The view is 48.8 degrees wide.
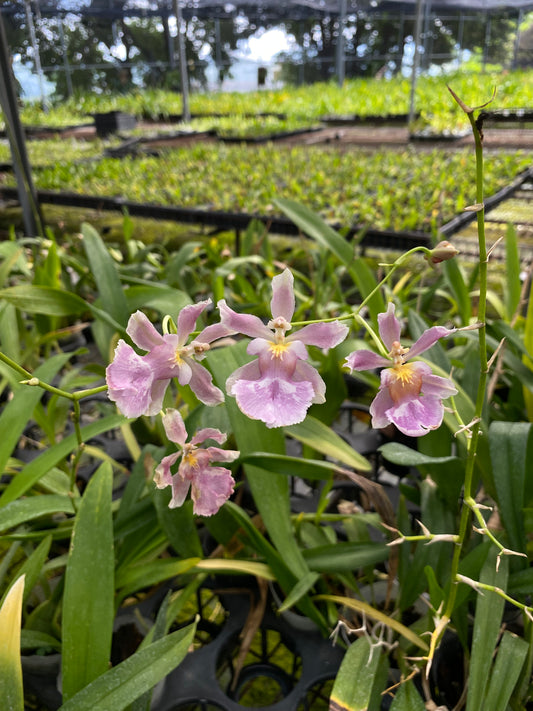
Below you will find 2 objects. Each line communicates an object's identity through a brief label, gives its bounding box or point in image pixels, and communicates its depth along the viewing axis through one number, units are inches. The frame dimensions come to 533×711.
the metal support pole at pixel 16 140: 57.5
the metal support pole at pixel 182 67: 154.7
